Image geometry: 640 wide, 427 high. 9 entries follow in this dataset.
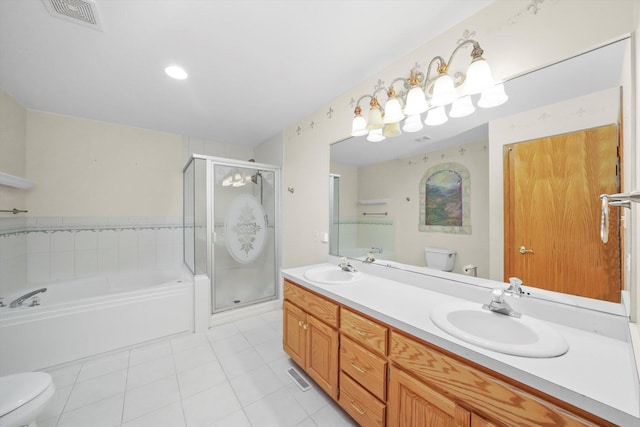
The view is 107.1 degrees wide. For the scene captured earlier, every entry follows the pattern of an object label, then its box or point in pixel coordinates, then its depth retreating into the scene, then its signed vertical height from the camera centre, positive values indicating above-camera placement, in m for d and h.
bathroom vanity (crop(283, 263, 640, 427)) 0.65 -0.53
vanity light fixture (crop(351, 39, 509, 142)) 1.17 +0.66
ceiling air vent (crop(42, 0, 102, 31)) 1.24 +1.12
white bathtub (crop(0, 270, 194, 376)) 1.76 -0.89
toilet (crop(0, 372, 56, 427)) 1.05 -0.86
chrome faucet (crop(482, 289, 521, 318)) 1.04 -0.41
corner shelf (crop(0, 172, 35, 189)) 1.87 +0.30
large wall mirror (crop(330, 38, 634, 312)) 0.93 +0.27
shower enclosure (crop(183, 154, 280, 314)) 2.66 -0.15
